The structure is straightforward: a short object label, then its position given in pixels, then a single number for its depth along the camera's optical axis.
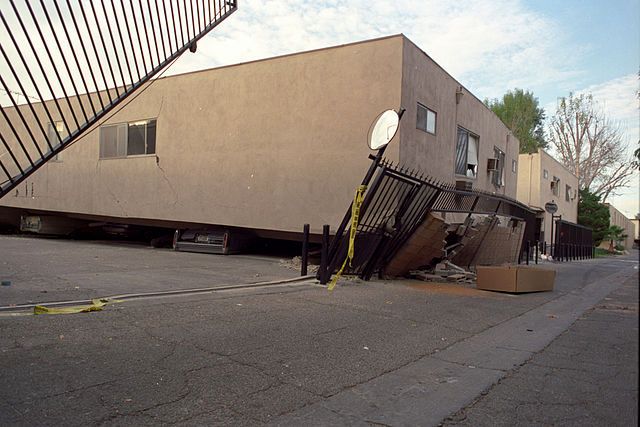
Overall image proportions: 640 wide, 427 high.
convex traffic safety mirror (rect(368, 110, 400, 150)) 8.95
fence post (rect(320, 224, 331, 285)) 9.60
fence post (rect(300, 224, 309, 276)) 10.14
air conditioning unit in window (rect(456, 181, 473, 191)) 12.33
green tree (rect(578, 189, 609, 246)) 42.91
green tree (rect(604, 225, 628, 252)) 43.53
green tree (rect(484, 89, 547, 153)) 42.00
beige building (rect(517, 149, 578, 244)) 30.28
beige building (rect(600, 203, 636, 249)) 49.11
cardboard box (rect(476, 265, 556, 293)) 10.27
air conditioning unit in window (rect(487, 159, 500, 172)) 17.23
